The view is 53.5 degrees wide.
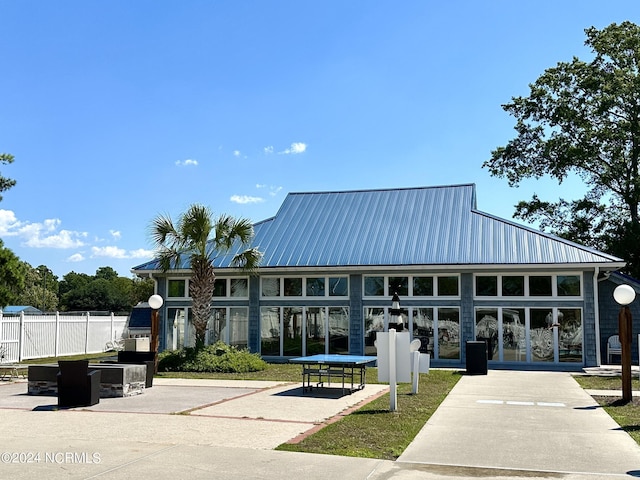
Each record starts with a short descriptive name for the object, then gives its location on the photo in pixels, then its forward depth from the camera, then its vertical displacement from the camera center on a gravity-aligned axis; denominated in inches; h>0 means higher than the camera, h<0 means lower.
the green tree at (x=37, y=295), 3452.3 +87.2
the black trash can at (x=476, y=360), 749.3 -58.8
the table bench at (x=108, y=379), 534.9 -59.1
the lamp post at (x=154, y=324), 754.8 -15.9
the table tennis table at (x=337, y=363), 558.9 -46.6
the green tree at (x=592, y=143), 1238.3 +348.0
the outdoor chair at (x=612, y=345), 917.2 -51.2
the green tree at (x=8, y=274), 923.8 +54.2
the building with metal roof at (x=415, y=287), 869.2 +33.1
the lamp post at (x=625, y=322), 522.1 -10.4
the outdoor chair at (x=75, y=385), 474.6 -55.6
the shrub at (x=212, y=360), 788.0 -62.9
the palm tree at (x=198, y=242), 824.3 +89.6
